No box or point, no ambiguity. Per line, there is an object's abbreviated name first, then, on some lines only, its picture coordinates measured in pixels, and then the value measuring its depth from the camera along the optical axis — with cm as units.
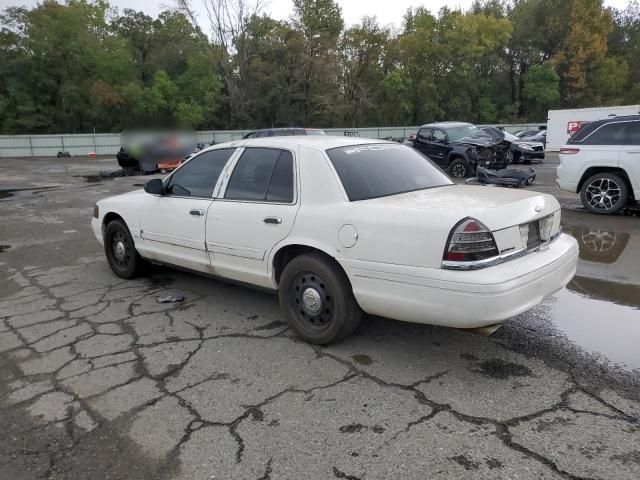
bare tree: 4700
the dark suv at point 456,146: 1498
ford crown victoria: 319
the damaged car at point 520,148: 1853
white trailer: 2397
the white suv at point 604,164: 840
